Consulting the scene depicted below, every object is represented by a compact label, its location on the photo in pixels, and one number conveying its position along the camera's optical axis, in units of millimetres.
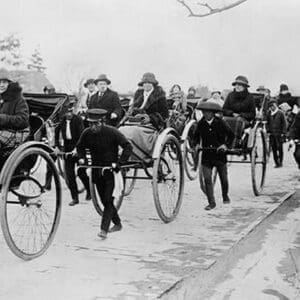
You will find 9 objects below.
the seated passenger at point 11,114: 6559
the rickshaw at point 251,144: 10492
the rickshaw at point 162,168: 8062
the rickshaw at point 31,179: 6000
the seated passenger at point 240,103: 11034
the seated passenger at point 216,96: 16311
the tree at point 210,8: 8211
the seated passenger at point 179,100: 14869
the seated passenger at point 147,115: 8289
